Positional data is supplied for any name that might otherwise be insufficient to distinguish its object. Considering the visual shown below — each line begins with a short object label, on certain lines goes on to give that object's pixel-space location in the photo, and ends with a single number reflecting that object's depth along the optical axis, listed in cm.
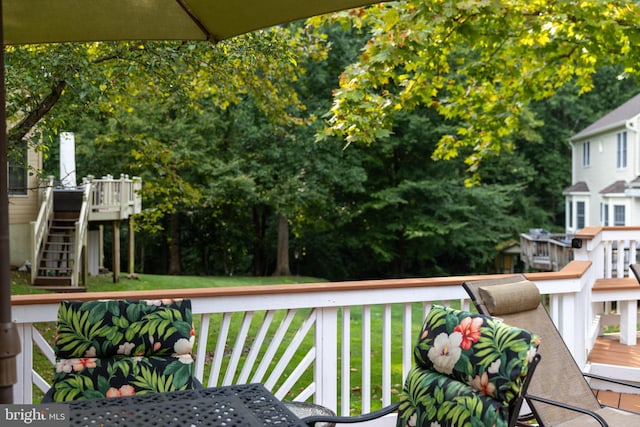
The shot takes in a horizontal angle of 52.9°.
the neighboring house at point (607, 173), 2038
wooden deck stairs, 1412
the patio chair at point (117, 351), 283
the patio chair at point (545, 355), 336
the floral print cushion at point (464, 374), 237
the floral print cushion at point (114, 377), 281
